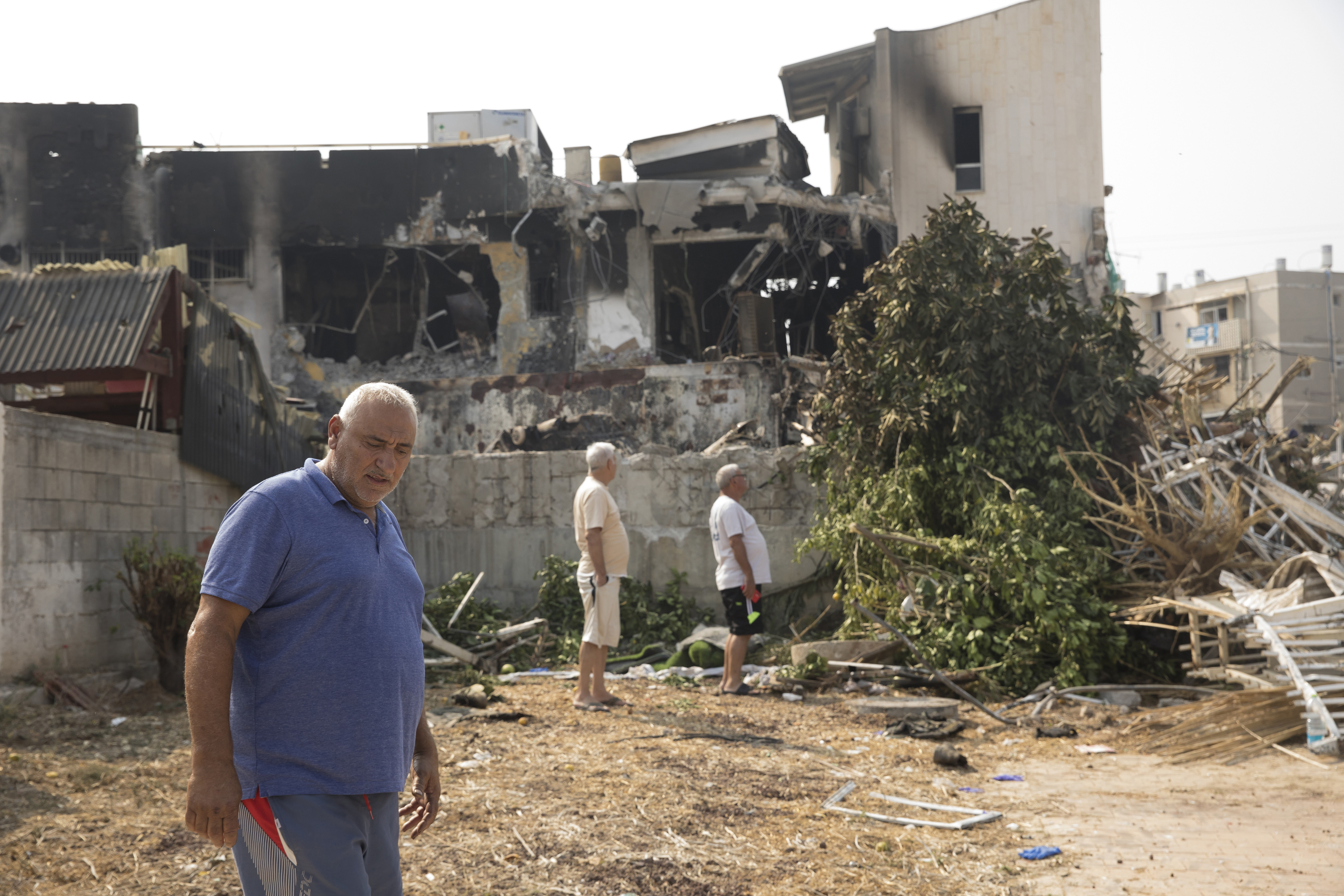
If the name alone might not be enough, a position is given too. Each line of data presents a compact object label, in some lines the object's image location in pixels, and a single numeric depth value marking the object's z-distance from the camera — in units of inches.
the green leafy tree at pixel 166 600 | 305.6
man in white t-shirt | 324.2
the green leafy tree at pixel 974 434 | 322.3
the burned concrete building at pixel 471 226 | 713.0
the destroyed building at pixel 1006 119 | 743.7
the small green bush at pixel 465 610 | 406.6
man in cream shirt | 299.6
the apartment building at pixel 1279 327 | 1763.0
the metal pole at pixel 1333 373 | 1523.1
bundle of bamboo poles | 242.5
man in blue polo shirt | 86.3
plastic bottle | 234.1
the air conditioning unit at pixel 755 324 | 700.0
